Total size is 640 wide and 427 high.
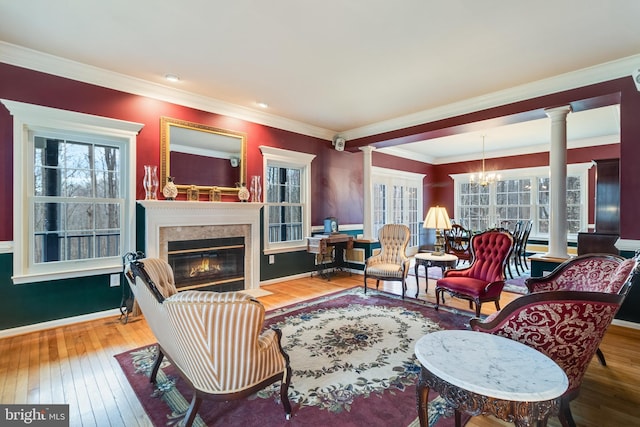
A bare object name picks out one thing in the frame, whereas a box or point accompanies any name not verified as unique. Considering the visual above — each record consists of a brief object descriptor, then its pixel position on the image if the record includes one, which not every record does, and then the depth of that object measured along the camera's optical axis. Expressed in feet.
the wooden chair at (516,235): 18.83
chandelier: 22.48
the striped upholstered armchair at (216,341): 4.94
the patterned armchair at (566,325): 4.95
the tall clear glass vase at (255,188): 16.15
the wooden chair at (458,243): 20.27
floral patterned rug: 6.16
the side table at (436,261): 14.14
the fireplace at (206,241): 12.87
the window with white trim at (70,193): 10.36
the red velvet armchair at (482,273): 11.20
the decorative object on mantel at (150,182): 12.60
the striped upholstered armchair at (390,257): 14.56
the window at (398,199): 25.27
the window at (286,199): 17.25
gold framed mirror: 13.44
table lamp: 13.76
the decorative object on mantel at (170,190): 13.04
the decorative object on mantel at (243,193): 15.47
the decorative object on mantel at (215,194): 14.67
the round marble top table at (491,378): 3.82
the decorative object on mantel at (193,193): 13.98
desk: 18.01
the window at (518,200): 22.59
